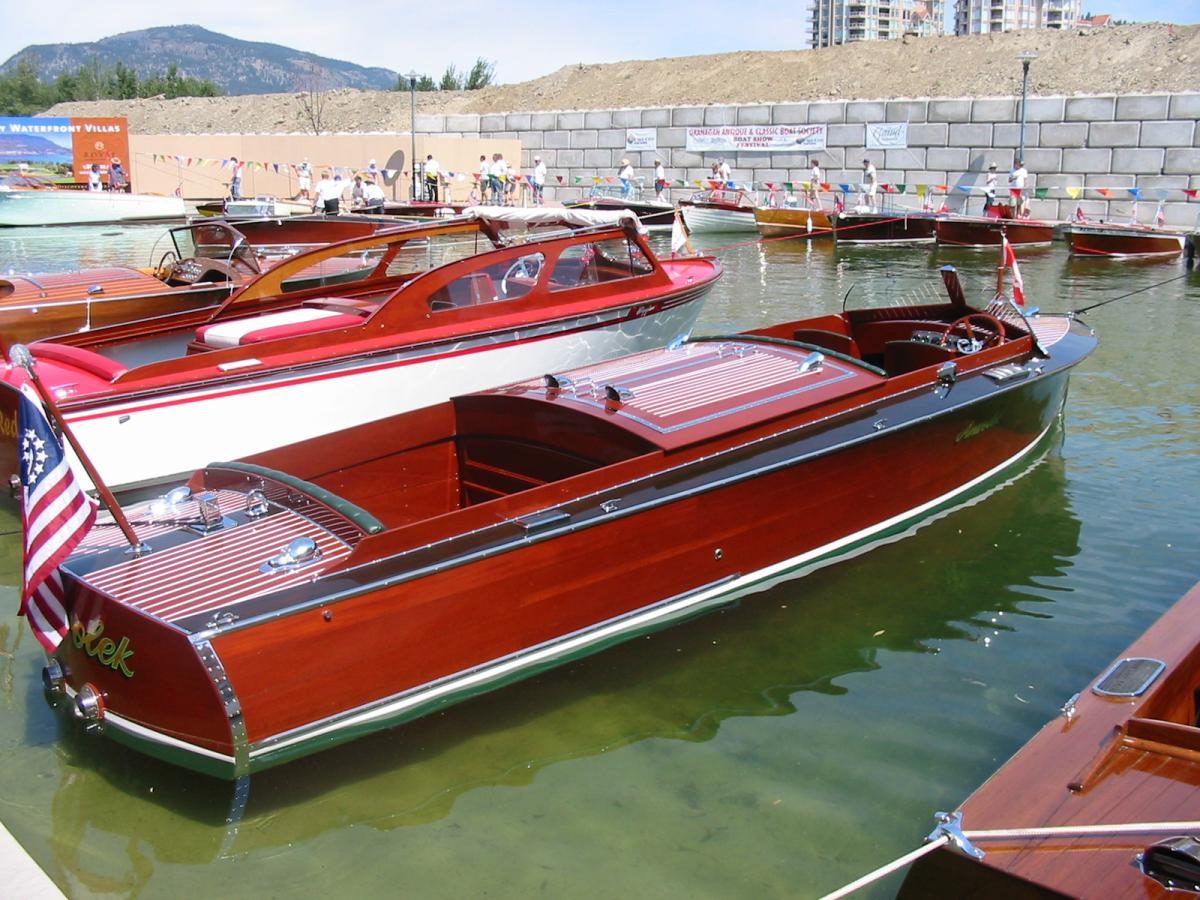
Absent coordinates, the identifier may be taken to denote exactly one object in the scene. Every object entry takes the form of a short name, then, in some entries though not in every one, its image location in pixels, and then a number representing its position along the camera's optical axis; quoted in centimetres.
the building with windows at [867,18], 16212
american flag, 386
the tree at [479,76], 5859
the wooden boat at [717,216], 2572
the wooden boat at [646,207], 2602
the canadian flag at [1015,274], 786
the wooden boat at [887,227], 2262
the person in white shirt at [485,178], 3114
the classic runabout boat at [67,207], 2912
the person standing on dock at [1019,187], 2459
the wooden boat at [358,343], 719
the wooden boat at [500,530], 390
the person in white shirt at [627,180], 3058
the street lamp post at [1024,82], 2470
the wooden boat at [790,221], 2372
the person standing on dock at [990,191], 2502
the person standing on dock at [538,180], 3262
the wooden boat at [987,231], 2123
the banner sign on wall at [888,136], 2888
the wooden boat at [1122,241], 1914
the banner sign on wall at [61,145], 3766
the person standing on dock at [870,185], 2631
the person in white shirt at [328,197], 2478
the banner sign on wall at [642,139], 3425
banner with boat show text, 3061
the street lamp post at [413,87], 3219
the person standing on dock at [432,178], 3216
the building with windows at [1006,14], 16875
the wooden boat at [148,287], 1030
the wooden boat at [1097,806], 270
